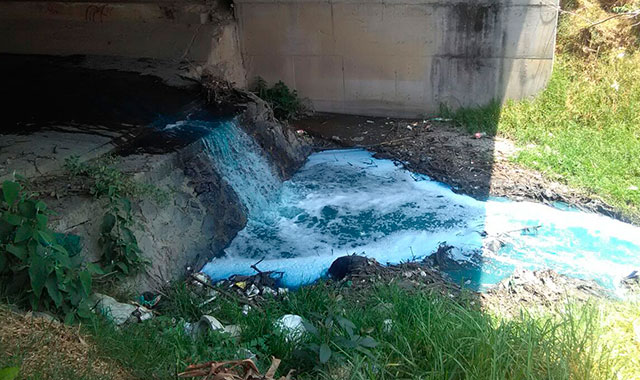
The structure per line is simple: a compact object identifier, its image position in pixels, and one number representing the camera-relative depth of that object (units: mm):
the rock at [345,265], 5441
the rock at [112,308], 4125
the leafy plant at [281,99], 9922
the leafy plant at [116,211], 4828
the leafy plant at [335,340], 3185
